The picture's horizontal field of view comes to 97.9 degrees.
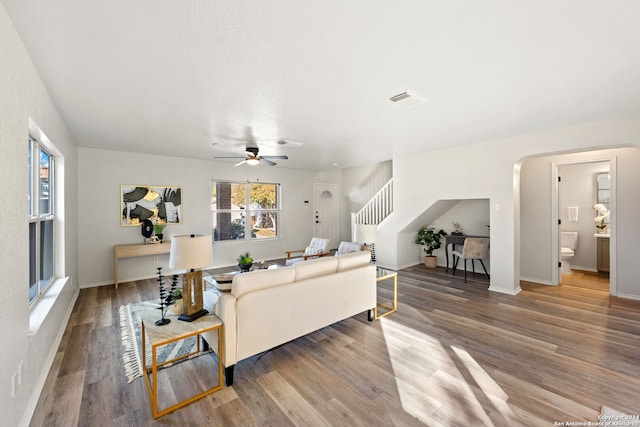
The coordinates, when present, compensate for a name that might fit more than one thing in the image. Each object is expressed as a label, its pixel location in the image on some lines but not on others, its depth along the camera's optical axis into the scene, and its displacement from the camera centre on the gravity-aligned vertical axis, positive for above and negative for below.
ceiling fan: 4.39 +0.90
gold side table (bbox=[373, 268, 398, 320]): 3.53 -1.24
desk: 5.73 -0.60
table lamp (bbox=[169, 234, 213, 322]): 2.20 -0.40
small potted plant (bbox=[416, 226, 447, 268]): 6.15 -0.66
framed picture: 5.29 +0.18
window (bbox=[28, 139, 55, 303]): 2.53 -0.03
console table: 4.92 -0.67
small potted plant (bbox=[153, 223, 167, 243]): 5.43 -0.32
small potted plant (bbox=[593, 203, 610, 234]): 5.63 -0.13
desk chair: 5.11 -0.66
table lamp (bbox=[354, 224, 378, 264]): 4.40 -0.34
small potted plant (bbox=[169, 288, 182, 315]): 2.36 -0.76
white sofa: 2.25 -0.84
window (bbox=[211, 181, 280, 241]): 6.53 +0.08
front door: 8.14 +0.05
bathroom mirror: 5.71 +0.49
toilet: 5.75 -0.72
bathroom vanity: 5.56 -0.82
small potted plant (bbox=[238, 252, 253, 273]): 3.97 -0.71
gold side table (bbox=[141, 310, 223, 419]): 1.89 -0.87
